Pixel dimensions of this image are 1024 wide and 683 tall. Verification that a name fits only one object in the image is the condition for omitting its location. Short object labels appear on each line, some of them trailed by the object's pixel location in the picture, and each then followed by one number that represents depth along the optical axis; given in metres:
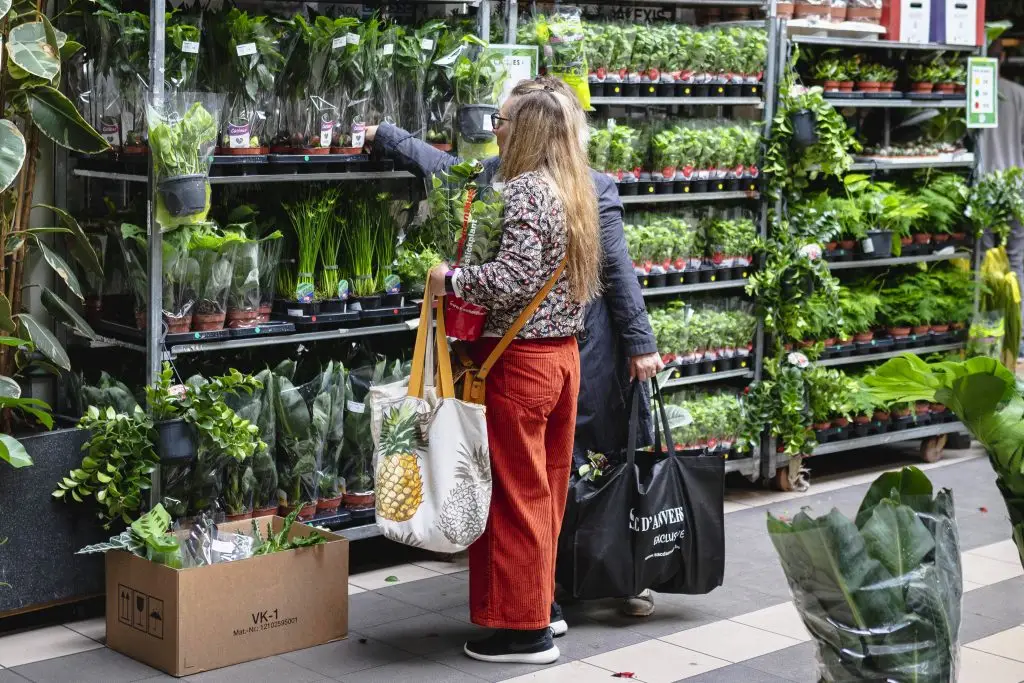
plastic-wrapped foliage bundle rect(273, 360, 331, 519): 4.88
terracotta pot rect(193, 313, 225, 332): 4.61
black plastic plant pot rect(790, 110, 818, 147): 6.19
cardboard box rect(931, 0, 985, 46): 7.04
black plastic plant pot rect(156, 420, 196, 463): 4.30
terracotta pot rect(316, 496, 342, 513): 5.03
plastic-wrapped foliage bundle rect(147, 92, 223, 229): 4.30
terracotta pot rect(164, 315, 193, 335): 4.54
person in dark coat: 4.45
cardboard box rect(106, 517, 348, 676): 3.99
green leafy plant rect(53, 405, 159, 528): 4.32
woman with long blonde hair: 3.95
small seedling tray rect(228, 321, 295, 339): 4.70
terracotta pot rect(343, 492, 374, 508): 5.11
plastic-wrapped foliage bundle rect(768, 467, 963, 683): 1.95
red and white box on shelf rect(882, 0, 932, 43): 6.85
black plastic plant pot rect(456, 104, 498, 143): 5.05
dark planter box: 4.25
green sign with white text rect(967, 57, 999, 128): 7.27
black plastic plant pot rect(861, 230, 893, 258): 6.77
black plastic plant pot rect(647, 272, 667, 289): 6.06
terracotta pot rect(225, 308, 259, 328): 4.72
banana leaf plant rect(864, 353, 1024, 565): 2.13
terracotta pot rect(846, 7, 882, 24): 6.75
